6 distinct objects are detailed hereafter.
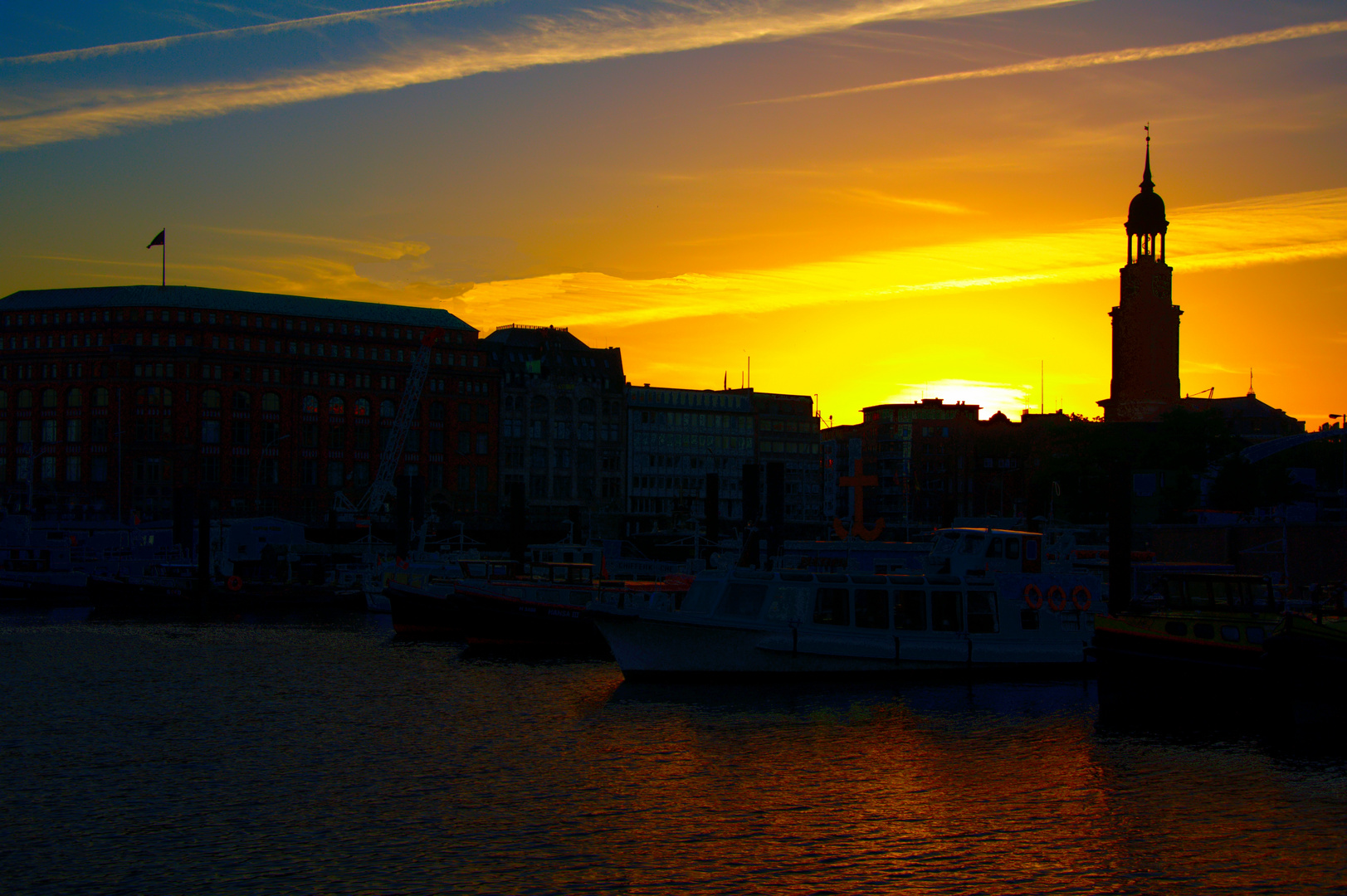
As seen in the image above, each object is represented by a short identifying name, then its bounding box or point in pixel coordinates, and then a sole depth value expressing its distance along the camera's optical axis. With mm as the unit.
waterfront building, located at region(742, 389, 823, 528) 195000
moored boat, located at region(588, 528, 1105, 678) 46500
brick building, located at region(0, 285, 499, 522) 147125
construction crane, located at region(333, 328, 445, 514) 146750
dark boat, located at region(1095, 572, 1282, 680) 38406
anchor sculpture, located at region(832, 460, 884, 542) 74550
